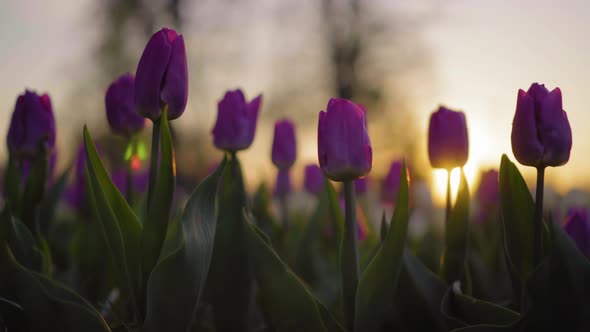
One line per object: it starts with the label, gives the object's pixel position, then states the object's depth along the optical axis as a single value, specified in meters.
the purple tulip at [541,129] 0.90
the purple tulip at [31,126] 1.21
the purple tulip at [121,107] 1.16
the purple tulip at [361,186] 2.26
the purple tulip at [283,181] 1.78
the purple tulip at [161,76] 0.92
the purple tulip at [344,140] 0.87
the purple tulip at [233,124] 1.26
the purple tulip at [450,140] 1.17
